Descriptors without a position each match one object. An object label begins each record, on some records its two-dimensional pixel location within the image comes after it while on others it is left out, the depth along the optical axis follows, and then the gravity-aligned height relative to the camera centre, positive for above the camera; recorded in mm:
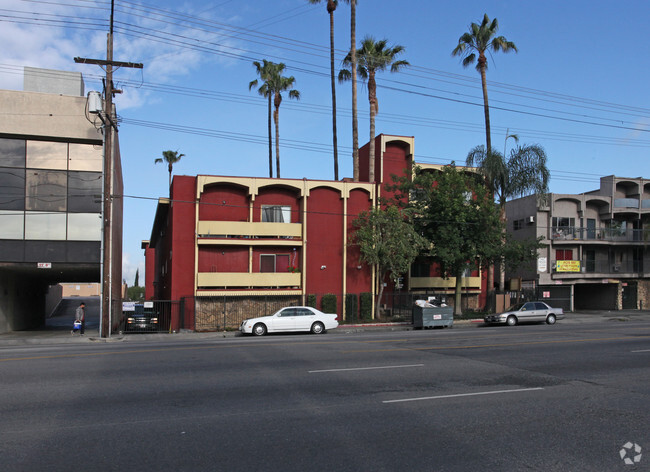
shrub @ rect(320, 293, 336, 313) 30859 -2441
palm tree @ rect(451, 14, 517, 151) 36094 +15308
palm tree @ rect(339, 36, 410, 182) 37500 +14544
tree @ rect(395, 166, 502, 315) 31031 +2630
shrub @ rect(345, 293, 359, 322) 31552 -2762
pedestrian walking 25359 -2553
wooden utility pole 22703 +3604
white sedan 23531 -2770
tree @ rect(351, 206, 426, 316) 30266 +1233
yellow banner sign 41009 -317
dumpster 26938 -2875
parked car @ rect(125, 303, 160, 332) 27266 -3037
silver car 28812 -2947
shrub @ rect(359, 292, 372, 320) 31719 -2687
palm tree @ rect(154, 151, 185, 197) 62219 +12537
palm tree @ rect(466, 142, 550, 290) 33375 +5868
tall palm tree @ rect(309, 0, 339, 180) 38625 +14929
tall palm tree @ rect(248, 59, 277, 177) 45656 +16498
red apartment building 29766 +1110
